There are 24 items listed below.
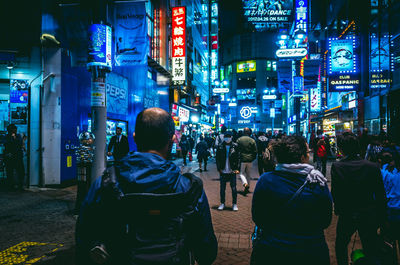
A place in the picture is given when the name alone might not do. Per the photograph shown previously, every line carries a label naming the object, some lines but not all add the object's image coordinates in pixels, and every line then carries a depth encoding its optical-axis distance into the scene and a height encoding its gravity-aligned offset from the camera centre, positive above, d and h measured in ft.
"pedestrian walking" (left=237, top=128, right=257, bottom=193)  30.37 -1.78
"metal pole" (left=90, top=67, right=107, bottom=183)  19.57 +0.96
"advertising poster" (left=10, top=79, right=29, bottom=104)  30.99 +4.98
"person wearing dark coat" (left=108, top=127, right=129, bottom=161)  32.50 -1.50
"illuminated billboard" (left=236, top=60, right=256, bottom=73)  217.56 +55.80
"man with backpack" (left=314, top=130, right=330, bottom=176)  37.21 -2.30
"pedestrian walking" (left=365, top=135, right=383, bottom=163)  20.81 -1.13
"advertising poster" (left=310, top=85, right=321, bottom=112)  92.63 +12.33
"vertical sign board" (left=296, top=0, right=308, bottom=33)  77.66 +34.32
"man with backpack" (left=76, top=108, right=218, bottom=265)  4.71 -1.52
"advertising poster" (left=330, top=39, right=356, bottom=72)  53.62 +15.60
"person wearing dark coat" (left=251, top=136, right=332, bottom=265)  6.95 -2.19
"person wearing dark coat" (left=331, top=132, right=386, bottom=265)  10.21 -2.60
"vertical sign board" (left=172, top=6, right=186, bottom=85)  63.21 +21.28
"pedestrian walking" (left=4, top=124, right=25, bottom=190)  28.86 -2.38
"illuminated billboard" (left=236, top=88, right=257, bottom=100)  214.48 +32.49
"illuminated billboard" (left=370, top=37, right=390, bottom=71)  51.80 +16.10
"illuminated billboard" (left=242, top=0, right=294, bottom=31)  91.25 +43.09
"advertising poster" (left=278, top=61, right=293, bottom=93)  73.10 +16.52
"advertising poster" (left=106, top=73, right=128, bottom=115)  40.32 +6.30
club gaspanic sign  53.78 +10.38
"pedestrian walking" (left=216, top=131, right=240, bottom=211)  23.47 -2.91
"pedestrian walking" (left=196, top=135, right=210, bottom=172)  47.60 -3.18
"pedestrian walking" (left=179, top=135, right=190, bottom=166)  55.16 -2.47
